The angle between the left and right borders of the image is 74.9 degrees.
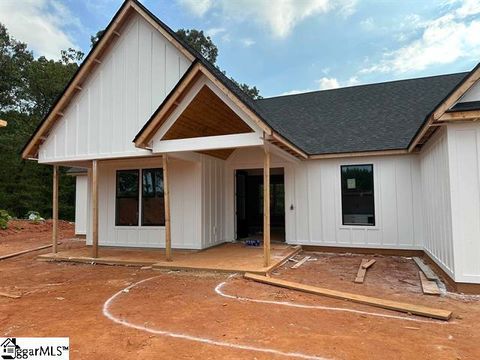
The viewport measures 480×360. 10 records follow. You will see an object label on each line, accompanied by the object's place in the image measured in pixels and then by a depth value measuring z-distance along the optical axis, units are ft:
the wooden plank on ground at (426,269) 20.13
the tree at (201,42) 96.64
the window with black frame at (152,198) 31.12
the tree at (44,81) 82.79
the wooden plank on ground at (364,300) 13.81
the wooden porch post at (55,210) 30.37
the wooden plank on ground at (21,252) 31.46
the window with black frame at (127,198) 32.32
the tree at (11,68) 75.46
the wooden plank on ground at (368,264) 23.50
